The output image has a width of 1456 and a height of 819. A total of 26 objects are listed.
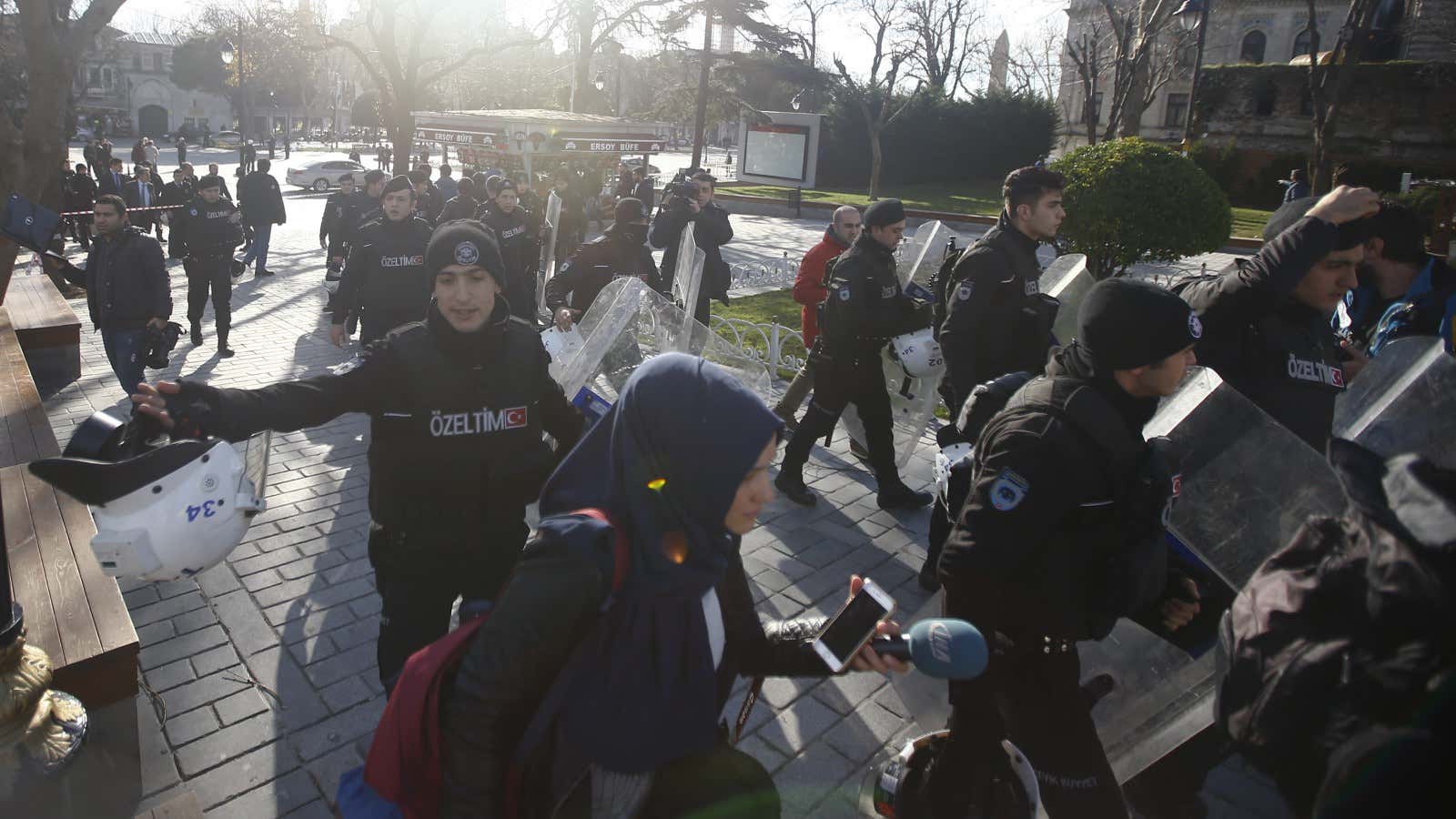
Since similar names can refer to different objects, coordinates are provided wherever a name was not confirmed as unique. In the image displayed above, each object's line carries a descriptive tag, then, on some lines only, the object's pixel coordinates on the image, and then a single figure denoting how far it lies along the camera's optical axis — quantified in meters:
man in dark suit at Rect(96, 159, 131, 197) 19.67
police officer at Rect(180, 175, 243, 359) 9.88
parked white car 34.12
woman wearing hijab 1.74
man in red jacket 7.03
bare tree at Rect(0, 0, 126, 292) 6.77
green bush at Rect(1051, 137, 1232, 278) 9.31
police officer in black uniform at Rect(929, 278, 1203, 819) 2.46
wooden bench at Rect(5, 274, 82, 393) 8.30
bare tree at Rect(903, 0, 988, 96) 40.47
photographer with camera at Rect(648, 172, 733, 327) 8.31
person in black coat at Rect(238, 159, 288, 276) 14.30
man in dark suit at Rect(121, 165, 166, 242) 18.45
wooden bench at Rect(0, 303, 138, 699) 3.43
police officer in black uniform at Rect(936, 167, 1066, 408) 4.70
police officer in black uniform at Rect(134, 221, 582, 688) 3.05
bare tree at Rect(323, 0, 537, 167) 21.77
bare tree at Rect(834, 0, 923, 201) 33.19
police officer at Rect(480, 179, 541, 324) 9.32
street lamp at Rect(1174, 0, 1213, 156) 17.30
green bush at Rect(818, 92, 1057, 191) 37.31
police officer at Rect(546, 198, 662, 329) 6.58
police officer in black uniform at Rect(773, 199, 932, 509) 5.67
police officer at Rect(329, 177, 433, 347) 6.73
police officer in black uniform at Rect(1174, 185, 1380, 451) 3.54
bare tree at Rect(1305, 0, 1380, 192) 18.66
